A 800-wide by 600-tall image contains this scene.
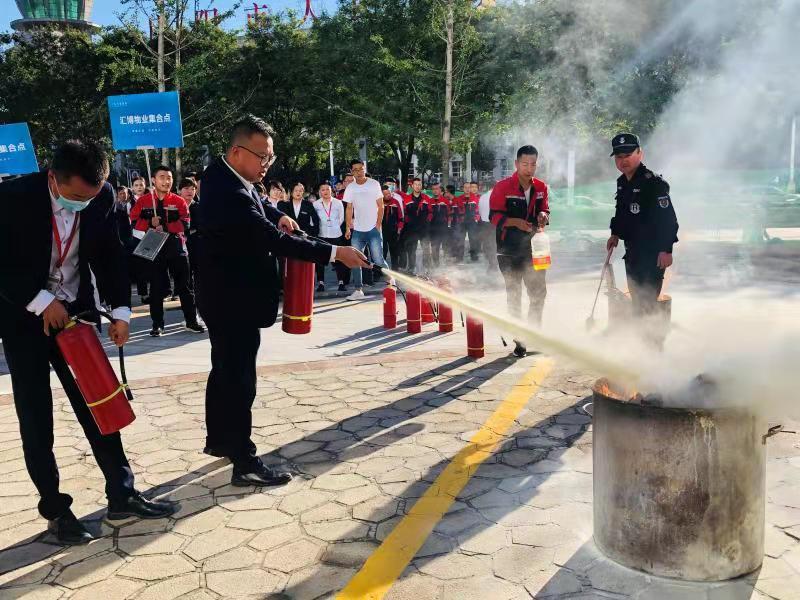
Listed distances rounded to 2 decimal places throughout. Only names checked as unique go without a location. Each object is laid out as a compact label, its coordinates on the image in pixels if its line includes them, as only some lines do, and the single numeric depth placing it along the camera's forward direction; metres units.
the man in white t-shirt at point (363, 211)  11.41
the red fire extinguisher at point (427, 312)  8.46
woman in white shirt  12.34
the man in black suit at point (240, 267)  3.81
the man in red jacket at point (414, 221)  15.20
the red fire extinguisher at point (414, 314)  8.35
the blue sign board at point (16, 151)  14.32
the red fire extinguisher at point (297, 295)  4.25
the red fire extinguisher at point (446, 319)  8.38
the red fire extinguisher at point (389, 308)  8.54
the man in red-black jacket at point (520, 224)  6.93
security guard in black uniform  5.89
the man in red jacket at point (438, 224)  15.77
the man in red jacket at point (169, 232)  8.86
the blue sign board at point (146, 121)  11.85
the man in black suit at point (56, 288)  3.29
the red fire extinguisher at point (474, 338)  6.88
